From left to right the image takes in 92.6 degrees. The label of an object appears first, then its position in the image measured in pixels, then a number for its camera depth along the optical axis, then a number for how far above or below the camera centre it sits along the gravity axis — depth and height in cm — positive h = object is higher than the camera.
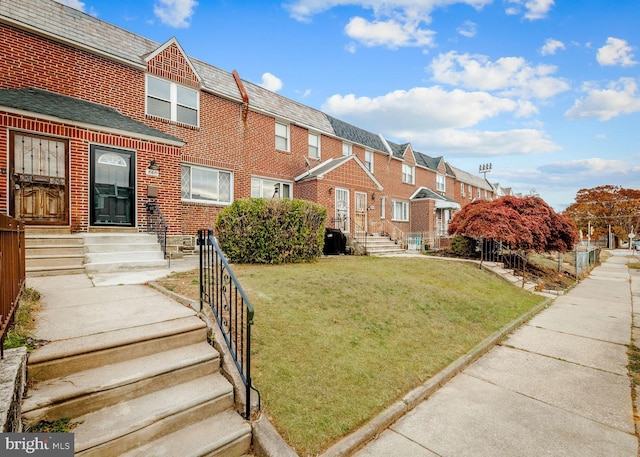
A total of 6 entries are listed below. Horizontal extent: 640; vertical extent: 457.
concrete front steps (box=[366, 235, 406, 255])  1537 -125
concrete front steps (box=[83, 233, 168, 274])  719 -79
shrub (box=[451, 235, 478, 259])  1521 -118
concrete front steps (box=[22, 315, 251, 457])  239 -157
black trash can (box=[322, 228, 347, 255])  1379 -88
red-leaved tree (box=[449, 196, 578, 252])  1312 -2
